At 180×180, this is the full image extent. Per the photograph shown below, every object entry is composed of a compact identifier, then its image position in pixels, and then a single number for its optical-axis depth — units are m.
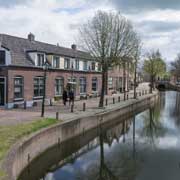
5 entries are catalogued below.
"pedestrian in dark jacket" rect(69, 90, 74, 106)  20.74
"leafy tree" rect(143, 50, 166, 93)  44.68
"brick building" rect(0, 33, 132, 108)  18.24
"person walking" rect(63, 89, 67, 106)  21.47
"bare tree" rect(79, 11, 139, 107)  20.24
